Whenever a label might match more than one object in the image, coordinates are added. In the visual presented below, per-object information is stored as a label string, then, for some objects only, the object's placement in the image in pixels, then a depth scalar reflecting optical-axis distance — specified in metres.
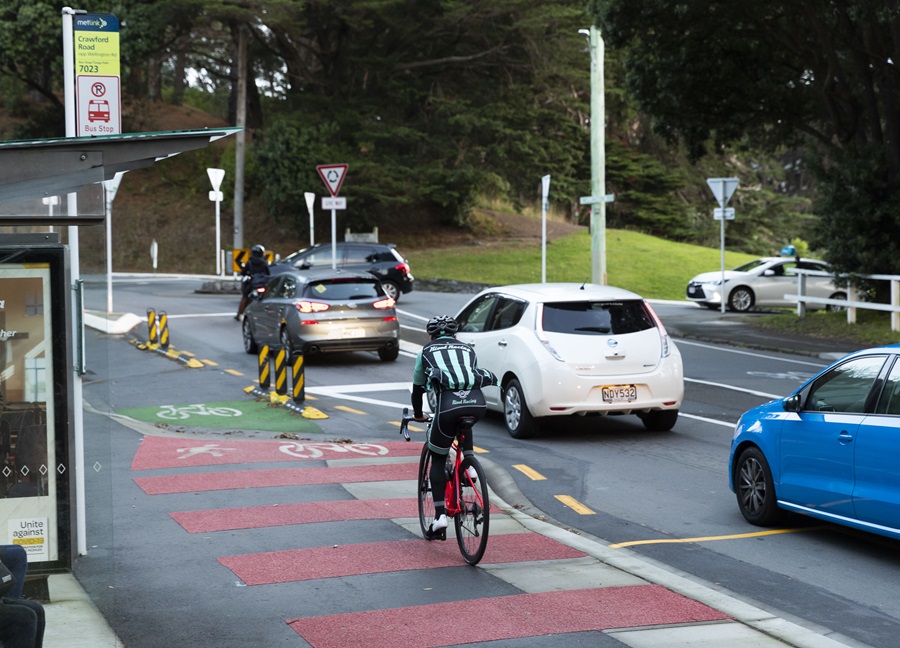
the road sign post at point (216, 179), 34.69
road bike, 7.64
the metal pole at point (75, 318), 7.49
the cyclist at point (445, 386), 7.93
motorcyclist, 23.98
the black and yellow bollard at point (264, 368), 16.08
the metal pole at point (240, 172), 46.88
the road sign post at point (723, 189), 27.25
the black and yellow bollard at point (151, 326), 21.95
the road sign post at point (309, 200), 35.31
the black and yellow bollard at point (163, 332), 21.31
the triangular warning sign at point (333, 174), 23.81
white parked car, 31.20
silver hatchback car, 18.89
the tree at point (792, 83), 23.42
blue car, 7.89
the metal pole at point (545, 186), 27.89
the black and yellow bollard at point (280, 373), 15.36
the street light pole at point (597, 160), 29.08
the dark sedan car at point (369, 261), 30.80
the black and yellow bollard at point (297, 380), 15.07
